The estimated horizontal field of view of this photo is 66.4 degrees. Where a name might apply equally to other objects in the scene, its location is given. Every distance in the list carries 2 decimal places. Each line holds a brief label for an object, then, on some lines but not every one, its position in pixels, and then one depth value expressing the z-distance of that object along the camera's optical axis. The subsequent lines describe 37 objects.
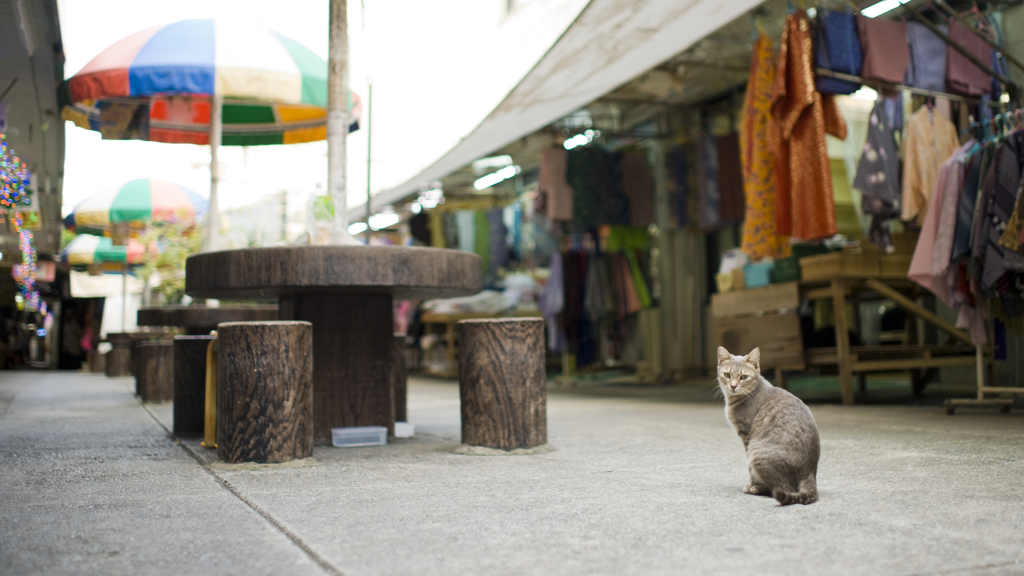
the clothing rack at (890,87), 4.10
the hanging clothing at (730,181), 6.21
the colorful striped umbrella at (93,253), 11.02
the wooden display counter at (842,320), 4.27
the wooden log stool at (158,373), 4.74
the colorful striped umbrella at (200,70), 3.81
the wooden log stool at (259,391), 2.15
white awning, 3.64
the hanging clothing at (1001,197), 3.33
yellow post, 2.64
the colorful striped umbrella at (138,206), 7.91
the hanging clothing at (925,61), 4.30
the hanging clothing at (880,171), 4.27
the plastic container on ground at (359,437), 2.74
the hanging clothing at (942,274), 3.69
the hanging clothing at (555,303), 7.19
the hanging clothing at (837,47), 4.08
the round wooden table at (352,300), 2.38
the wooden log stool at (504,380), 2.43
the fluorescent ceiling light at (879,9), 5.23
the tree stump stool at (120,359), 8.66
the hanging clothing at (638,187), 7.00
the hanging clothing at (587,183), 6.84
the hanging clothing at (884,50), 4.14
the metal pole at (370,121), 6.67
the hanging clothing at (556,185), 6.80
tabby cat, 1.67
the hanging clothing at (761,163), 4.42
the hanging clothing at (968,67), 4.35
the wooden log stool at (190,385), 3.04
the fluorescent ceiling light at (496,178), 9.37
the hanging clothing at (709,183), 6.37
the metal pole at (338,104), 3.03
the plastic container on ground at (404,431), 3.08
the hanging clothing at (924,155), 4.24
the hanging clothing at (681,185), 6.72
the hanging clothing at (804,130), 4.06
